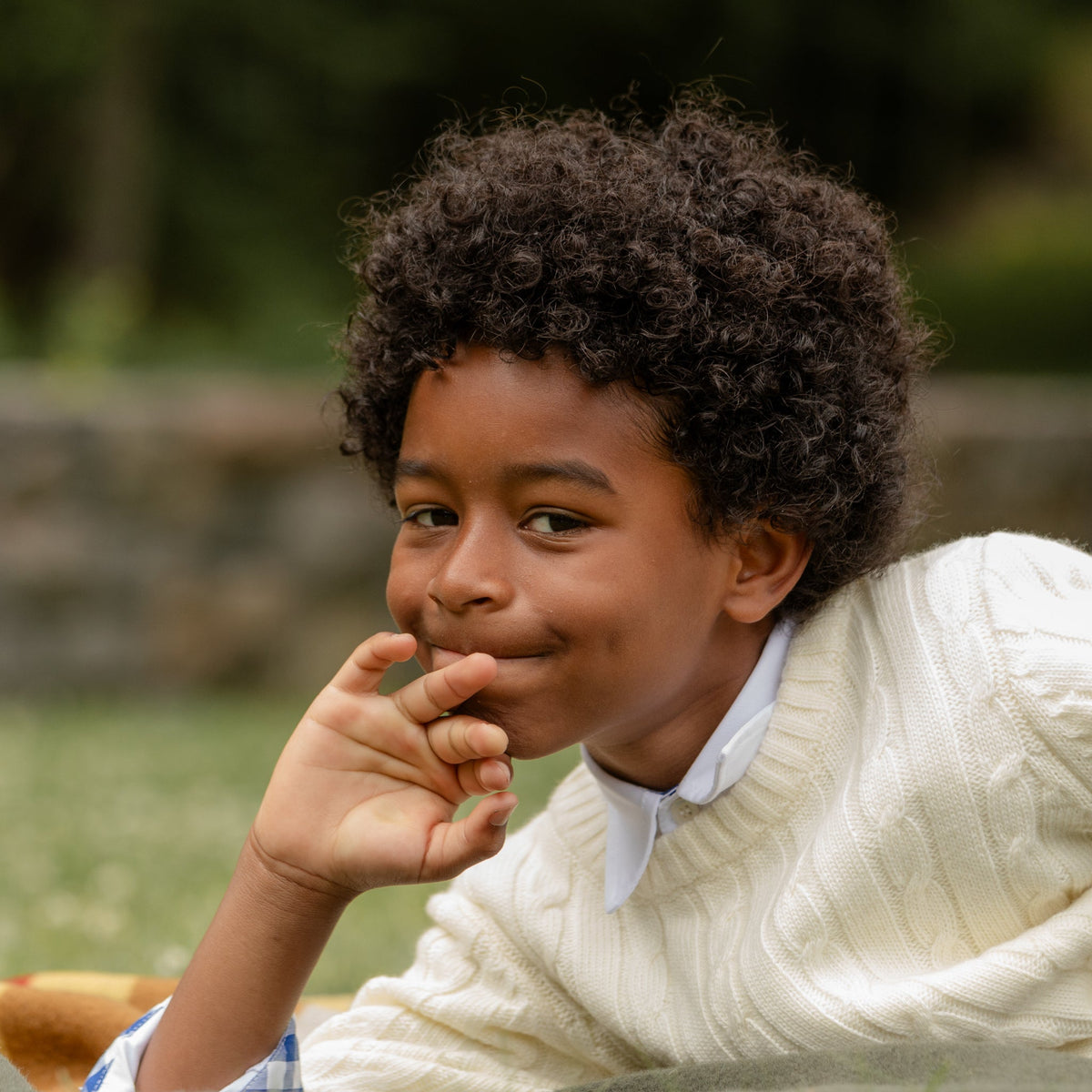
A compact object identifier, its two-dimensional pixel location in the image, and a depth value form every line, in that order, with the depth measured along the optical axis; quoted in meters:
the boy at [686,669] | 2.62
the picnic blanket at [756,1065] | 2.54
